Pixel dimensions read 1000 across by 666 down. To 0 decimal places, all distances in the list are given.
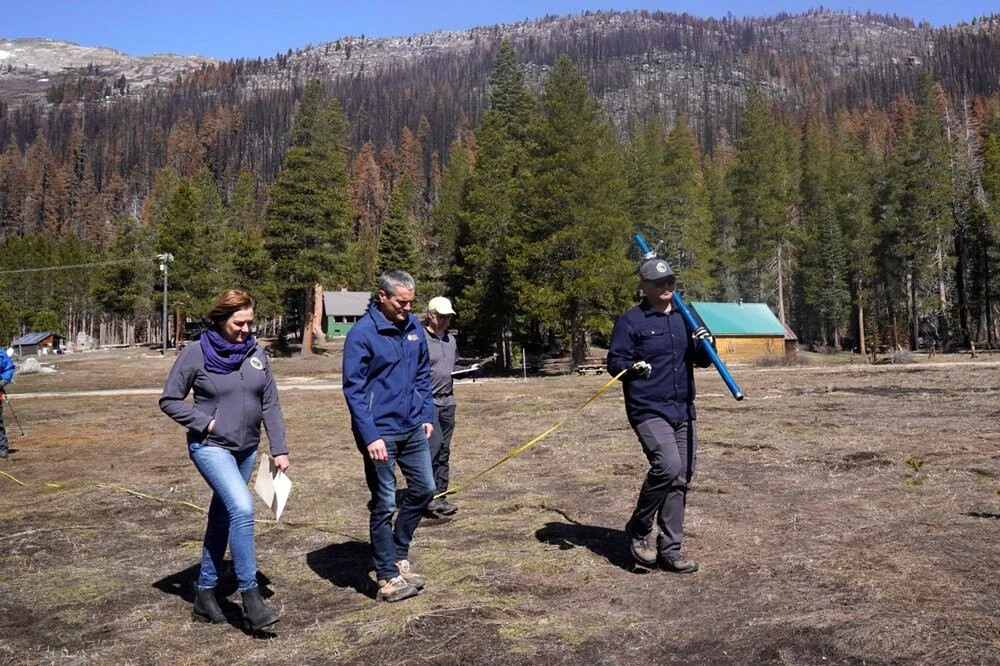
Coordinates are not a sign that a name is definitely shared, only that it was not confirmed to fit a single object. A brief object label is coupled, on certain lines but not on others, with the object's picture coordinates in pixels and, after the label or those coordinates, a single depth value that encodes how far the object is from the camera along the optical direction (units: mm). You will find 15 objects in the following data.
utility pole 52500
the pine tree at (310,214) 47188
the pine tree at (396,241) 56906
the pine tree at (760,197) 58375
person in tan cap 7711
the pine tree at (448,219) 51303
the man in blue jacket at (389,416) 5004
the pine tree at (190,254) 59062
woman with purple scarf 4633
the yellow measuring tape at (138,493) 8297
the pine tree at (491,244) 38031
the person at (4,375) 12641
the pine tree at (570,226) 32469
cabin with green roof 43375
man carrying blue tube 5469
